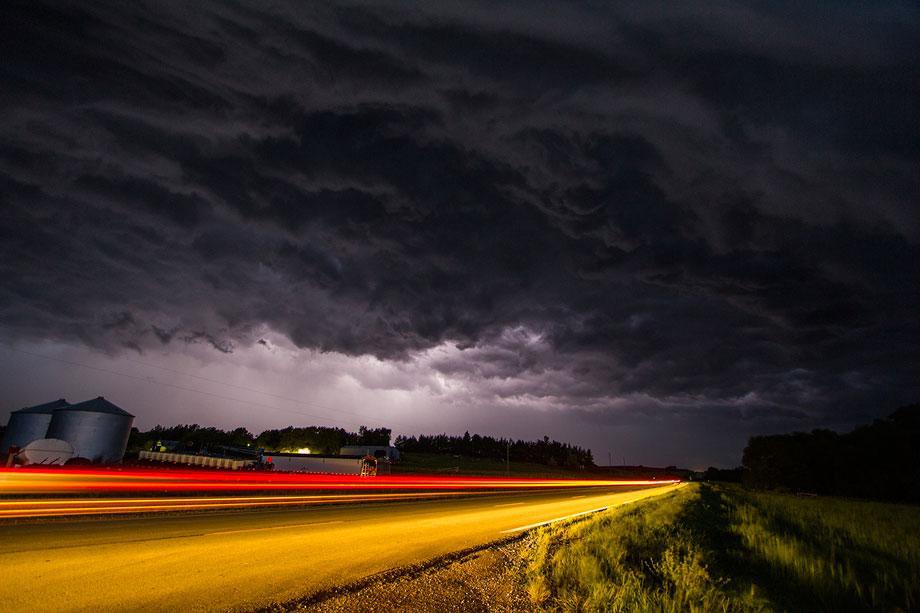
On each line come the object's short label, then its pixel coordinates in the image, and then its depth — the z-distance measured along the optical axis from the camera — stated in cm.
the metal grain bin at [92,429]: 5425
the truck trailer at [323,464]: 5222
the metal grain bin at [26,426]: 5875
